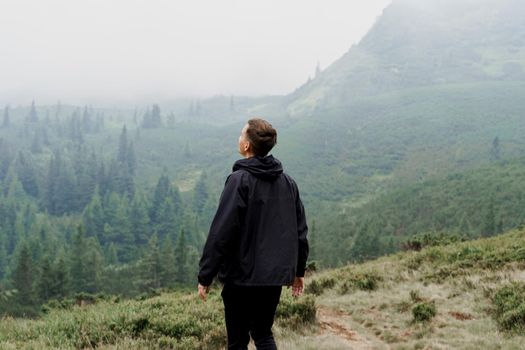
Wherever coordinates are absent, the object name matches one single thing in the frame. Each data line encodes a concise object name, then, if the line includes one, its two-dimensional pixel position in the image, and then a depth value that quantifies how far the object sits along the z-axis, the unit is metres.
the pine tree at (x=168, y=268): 59.75
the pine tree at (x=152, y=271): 59.31
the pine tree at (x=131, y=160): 182.12
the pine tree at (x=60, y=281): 52.53
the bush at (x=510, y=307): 6.64
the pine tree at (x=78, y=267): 62.31
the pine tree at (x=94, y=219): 107.56
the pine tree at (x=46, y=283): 52.22
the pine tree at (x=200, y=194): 141.25
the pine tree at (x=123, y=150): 188.38
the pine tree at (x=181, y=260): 62.21
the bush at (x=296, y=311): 7.45
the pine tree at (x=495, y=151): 118.06
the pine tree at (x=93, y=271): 62.81
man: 3.92
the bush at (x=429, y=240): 17.58
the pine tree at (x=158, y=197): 122.75
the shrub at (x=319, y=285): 10.69
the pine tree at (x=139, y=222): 109.88
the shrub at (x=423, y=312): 7.50
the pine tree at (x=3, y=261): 87.44
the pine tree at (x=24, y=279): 52.08
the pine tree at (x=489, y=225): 51.22
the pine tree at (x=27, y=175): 153.88
